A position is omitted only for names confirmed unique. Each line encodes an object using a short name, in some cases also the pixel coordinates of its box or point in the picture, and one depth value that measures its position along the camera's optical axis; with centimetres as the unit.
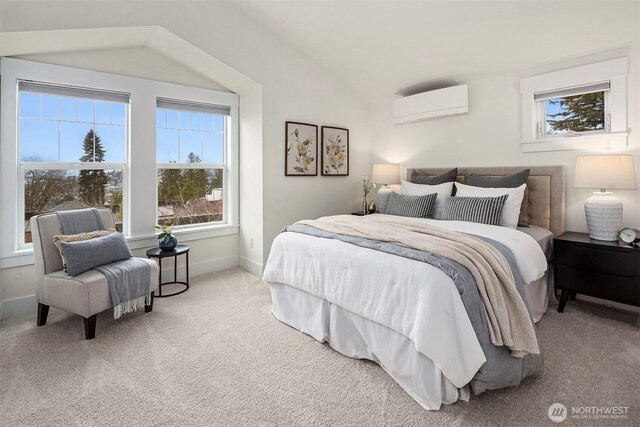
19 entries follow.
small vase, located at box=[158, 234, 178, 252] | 332
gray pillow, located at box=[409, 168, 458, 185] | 381
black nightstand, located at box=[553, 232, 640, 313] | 253
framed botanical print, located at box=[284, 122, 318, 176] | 409
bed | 168
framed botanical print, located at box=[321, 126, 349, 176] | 445
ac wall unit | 381
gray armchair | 244
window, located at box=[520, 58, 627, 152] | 292
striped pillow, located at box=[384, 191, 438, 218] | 342
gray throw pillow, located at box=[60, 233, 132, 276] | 252
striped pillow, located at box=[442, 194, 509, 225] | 295
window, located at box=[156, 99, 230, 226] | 383
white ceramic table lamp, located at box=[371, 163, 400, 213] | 440
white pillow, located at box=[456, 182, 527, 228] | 296
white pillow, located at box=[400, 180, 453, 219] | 347
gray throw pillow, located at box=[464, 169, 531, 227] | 321
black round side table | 326
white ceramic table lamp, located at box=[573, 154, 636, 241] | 269
